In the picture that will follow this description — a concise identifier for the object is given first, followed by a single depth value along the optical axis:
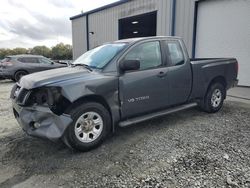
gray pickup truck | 3.37
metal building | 8.90
